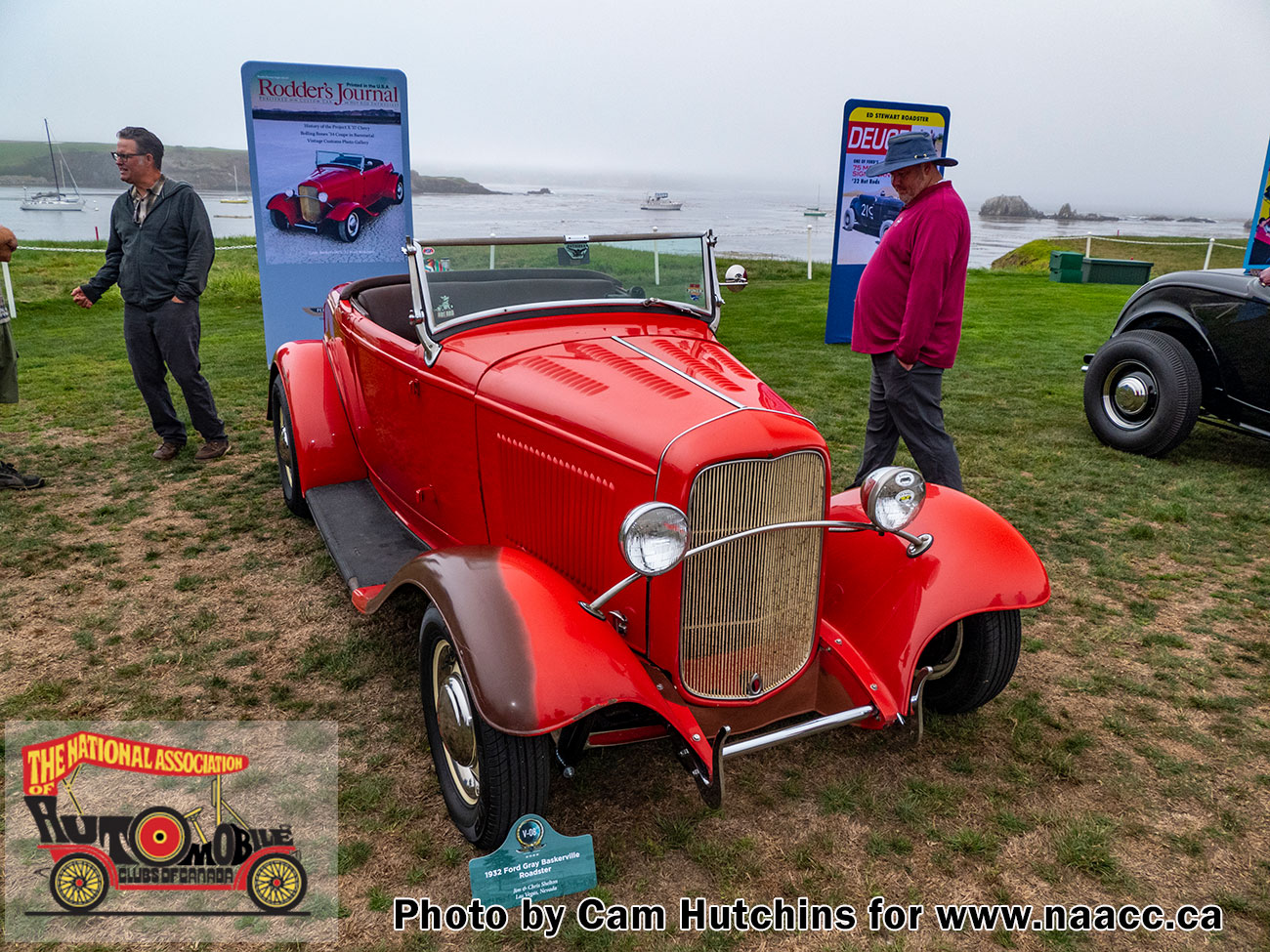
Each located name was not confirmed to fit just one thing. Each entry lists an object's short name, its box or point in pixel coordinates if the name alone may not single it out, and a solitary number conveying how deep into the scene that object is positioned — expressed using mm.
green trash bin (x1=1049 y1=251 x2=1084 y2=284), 17703
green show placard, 2234
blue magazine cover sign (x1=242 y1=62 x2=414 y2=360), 7453
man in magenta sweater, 3902
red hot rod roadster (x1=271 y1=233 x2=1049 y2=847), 2355
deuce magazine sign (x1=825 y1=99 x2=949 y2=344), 9594
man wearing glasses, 5281
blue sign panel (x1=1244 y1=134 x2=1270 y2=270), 8664
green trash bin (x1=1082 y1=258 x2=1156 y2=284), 17359
